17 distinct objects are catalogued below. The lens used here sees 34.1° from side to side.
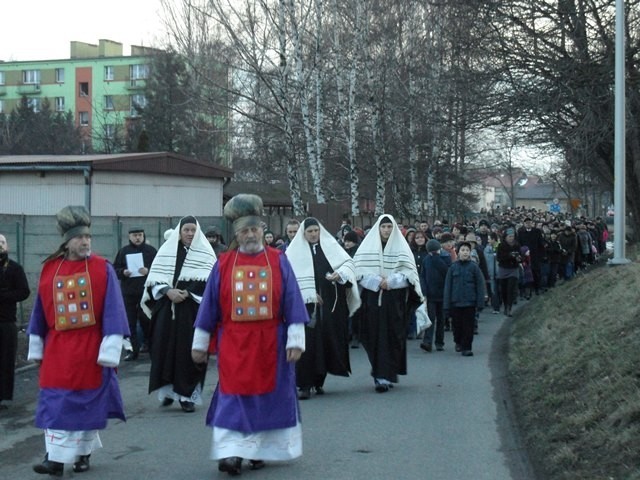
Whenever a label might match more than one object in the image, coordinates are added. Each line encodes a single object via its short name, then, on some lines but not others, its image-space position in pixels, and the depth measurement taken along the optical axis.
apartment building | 74.50
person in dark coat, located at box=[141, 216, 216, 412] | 9.80
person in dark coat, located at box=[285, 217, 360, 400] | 10.51
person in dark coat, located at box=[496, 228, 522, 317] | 20.36
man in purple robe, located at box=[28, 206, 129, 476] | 7.01
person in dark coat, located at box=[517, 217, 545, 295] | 24.84
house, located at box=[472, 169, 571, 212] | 156.23
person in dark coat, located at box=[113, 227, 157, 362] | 13.95
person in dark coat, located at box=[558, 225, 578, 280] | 26.22
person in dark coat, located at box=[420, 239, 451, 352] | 15.20
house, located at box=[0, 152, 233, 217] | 25.88
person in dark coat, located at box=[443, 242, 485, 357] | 14.38
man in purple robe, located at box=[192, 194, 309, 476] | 7.02
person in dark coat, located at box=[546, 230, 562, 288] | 25.53
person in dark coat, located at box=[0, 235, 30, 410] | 10.01
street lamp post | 19.06
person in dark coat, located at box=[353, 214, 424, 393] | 11.27
